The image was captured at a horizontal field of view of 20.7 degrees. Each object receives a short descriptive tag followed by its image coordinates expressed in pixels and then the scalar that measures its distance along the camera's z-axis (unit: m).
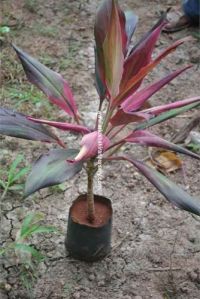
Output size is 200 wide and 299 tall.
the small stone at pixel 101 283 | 1.76
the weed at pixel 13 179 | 2.01
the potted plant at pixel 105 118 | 1.38
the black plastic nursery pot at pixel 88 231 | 1.71
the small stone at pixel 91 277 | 1.77
